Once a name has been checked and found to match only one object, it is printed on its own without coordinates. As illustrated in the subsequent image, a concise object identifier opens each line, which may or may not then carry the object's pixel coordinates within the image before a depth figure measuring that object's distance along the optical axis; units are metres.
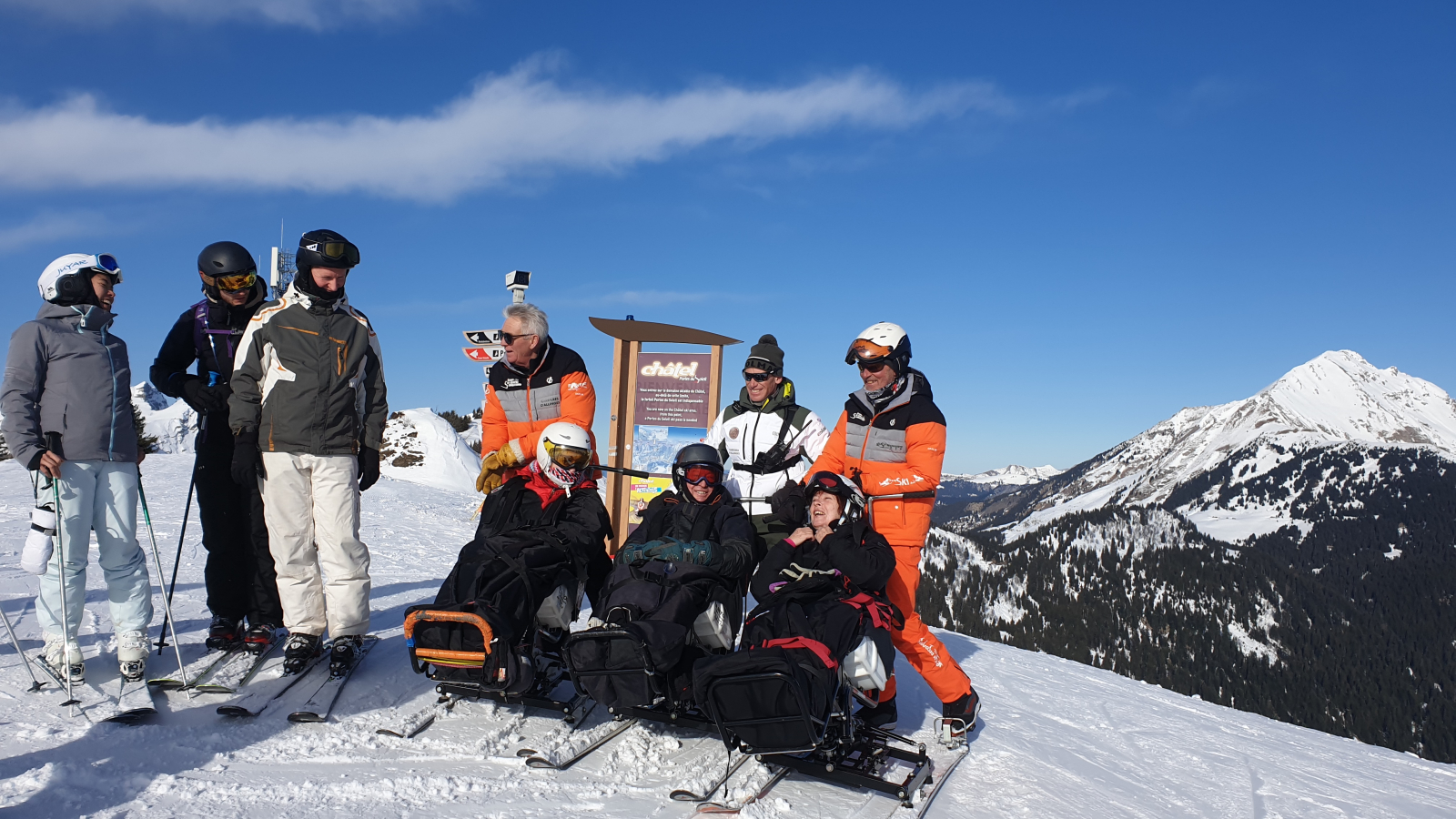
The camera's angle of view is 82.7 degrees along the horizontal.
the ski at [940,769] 3.62
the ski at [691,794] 3.36
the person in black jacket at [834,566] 3.86
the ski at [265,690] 3.74
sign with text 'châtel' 10.08
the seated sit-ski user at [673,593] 3.50
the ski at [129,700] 3.56
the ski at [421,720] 3.74
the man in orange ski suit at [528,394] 5.04
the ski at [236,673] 3.94
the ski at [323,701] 3.77
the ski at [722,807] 3.28
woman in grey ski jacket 3.86
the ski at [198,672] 3.92
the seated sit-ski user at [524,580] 3.63
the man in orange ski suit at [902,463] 4.44
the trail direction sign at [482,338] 12.44
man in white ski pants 4.21
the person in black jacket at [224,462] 4.51
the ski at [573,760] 3.55
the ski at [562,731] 3.91
